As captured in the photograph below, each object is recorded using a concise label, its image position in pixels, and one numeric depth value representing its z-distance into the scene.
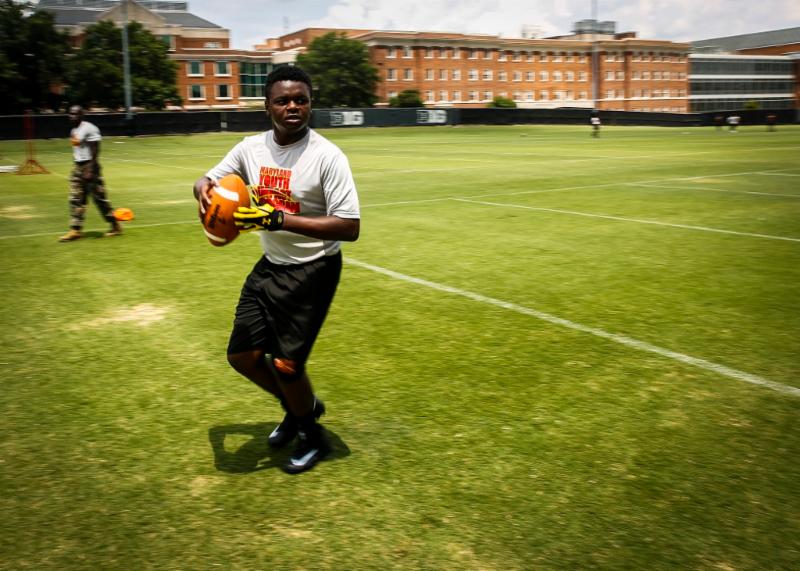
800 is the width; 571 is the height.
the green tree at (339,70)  103.25
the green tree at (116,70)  77.38
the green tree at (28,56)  74.44
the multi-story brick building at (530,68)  116.06
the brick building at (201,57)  102.56
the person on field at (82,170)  11.23
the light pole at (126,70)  48.12
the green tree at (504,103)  94.00
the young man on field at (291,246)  3.66
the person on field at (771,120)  53.85
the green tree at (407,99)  86.94
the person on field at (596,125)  45.25
